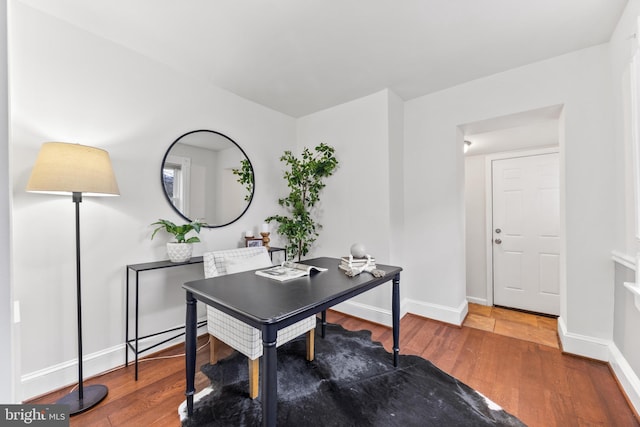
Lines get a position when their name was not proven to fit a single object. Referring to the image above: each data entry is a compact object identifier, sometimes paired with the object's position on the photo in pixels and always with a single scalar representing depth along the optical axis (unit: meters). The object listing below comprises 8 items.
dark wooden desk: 1.04
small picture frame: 2.70
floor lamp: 1.45
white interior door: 3.25
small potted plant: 2.09
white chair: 1.54
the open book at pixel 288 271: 1.64
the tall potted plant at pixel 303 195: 3.02
